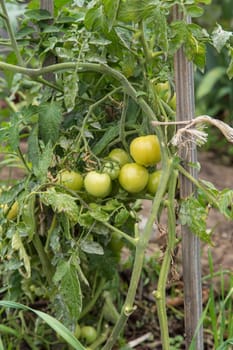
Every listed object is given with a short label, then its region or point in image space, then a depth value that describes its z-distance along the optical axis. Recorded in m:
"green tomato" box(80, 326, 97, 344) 2.13
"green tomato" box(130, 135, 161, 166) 1.80
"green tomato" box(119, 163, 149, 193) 1.81
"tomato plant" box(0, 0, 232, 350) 1.76
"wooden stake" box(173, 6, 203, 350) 1.80
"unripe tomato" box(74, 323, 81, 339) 2.04
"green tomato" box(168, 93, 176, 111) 1.93
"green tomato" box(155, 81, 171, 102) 1.93
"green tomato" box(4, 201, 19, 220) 1.95
